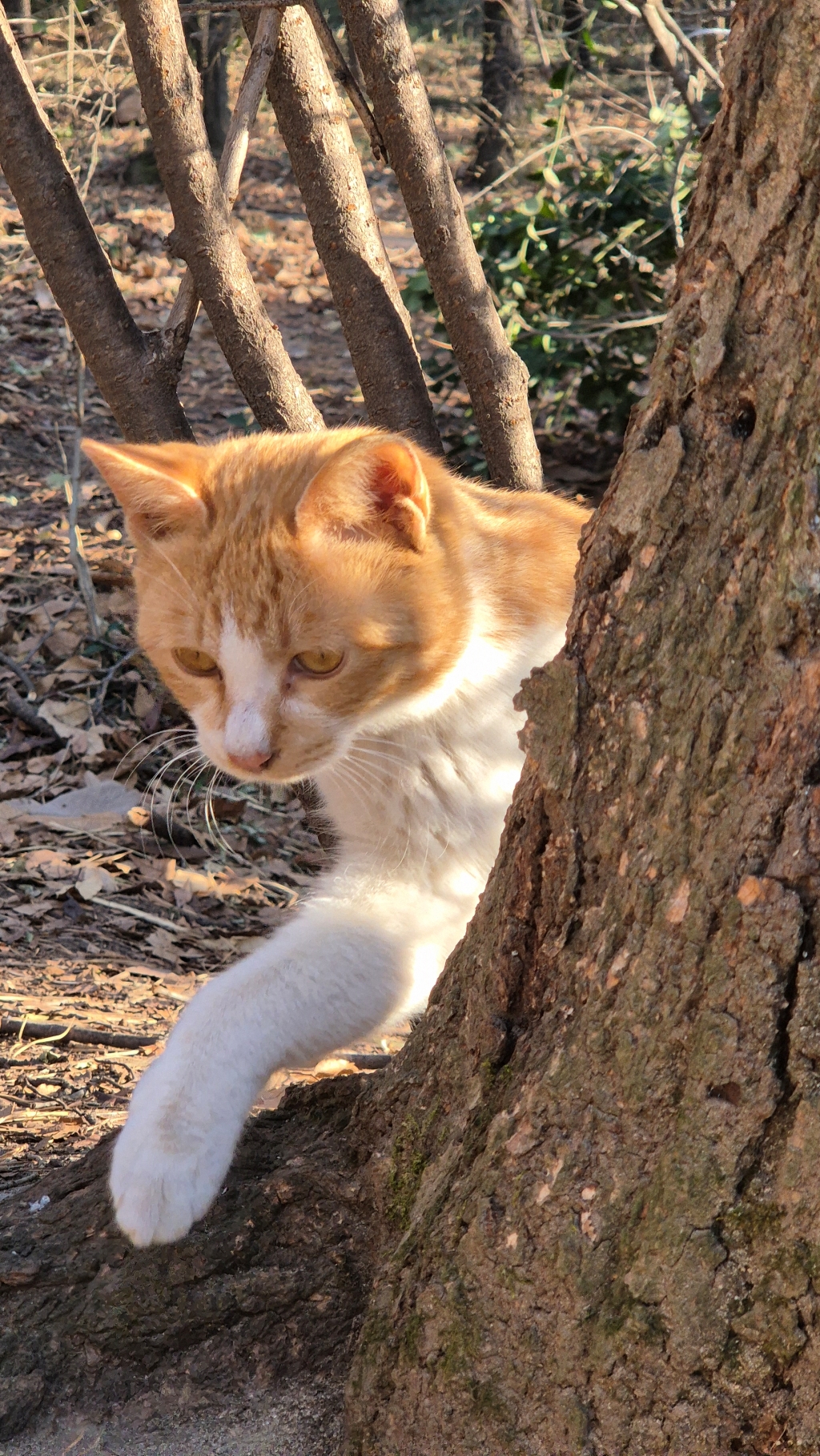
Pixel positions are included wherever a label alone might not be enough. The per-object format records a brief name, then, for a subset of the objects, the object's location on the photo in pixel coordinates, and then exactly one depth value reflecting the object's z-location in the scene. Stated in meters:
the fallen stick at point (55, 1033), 2.56
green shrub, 5.73
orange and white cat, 2.08
